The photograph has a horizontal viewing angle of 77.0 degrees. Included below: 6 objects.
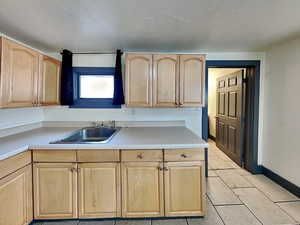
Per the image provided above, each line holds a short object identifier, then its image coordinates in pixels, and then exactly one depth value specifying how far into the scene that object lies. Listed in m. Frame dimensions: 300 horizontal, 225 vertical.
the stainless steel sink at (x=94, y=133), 2.63
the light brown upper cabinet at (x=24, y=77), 1.78
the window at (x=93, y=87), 2.97
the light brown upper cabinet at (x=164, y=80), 2.53
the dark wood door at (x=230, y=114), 3.52
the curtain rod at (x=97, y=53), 2.96
